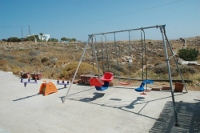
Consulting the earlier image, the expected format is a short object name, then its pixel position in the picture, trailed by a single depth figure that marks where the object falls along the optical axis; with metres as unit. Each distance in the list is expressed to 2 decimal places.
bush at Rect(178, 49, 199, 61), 29.94
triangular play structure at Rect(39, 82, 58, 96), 9.25
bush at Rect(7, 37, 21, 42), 80.35
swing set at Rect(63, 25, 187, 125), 6.41
